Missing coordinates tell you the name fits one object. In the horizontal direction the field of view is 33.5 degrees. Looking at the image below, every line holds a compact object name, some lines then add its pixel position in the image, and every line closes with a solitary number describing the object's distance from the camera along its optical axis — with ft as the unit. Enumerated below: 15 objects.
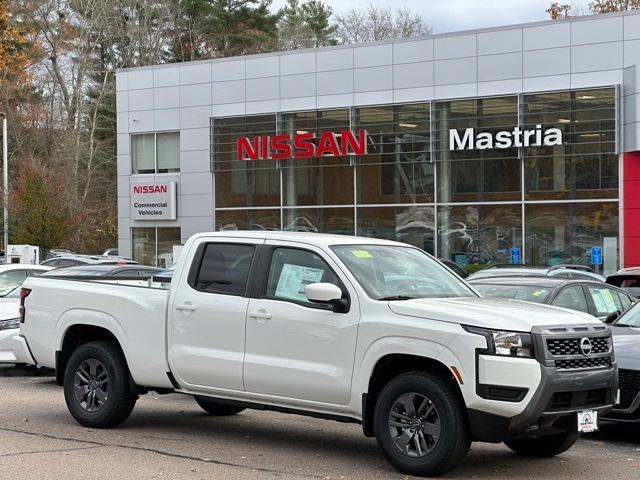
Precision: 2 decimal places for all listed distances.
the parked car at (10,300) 48.47
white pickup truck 25.41
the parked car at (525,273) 52.11
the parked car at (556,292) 42.01
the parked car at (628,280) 56.85
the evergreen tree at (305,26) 245.24
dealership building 113.70
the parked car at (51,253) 127.73
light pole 143.74
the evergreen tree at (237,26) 225.56
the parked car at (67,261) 100.91
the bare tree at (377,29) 241.96
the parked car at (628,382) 31.68
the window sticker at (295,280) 29.01
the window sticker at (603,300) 44.16
